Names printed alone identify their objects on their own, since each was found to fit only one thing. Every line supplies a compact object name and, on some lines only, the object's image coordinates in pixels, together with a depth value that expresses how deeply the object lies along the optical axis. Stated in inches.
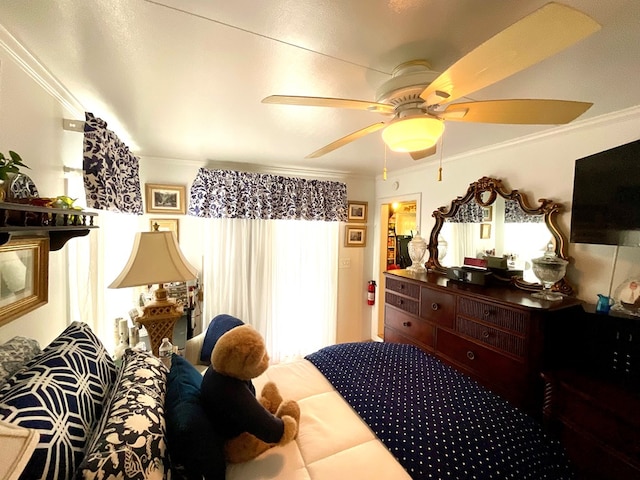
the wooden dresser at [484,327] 63.1
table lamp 59.6
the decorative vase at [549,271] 69.6
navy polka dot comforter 38.0
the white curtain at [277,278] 114.0
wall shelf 30.4
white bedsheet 37.5
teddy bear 38.3
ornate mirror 76.6
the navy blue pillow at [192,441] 32.4
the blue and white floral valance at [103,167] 58.4
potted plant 31.6
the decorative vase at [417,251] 110.3
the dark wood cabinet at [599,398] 48.2
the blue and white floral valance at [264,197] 107.8
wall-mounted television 54.1
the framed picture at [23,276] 38.9
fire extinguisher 144.3
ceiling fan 24.1
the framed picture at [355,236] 140.0
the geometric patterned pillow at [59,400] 24.1
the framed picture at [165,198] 104.6
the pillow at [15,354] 33.1
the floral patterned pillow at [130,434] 24.4
